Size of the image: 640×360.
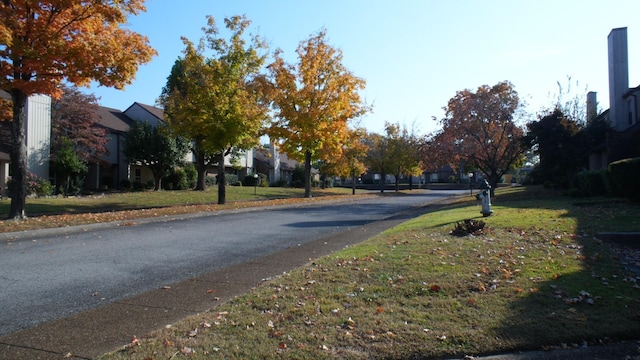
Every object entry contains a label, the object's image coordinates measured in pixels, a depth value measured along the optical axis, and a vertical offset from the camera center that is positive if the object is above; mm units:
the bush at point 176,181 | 37875 +778
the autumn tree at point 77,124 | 30734 +4602
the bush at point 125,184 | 36344 +502
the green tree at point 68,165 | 29047 +1625
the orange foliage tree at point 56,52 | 14898 +4656
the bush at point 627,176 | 14344 +454
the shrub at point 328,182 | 60372 +1083
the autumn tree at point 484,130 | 28688 +3854
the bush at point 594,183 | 18781 +303
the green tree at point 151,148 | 34831 +3237
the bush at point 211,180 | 44772 +1015
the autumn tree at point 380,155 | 54469 +4260
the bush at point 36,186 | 26316 +254
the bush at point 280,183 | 54531 +856
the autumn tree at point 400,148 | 53969 +5026
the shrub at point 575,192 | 21262 -104
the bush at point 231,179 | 47969 +1201
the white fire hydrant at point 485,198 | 14541 -264
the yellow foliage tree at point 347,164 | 45562 +2814
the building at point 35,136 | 27453 +3392
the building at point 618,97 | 26641 +5678
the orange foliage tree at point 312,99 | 30078 +6198
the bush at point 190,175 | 39619 +1371
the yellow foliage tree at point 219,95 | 23531 +4996
